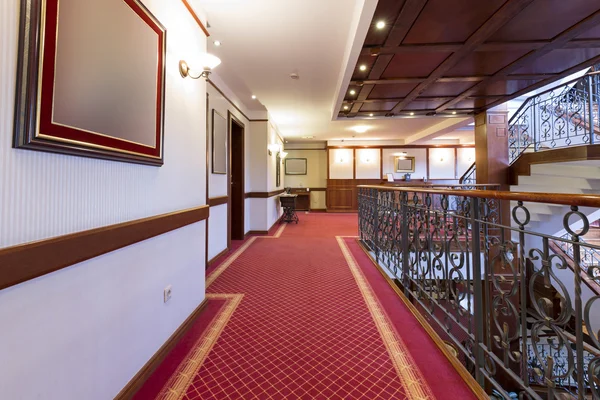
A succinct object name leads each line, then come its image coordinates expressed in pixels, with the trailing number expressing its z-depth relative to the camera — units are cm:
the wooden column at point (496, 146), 592
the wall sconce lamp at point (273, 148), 675
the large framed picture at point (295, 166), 1167
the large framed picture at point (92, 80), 95
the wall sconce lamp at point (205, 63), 221
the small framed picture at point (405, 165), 1077
